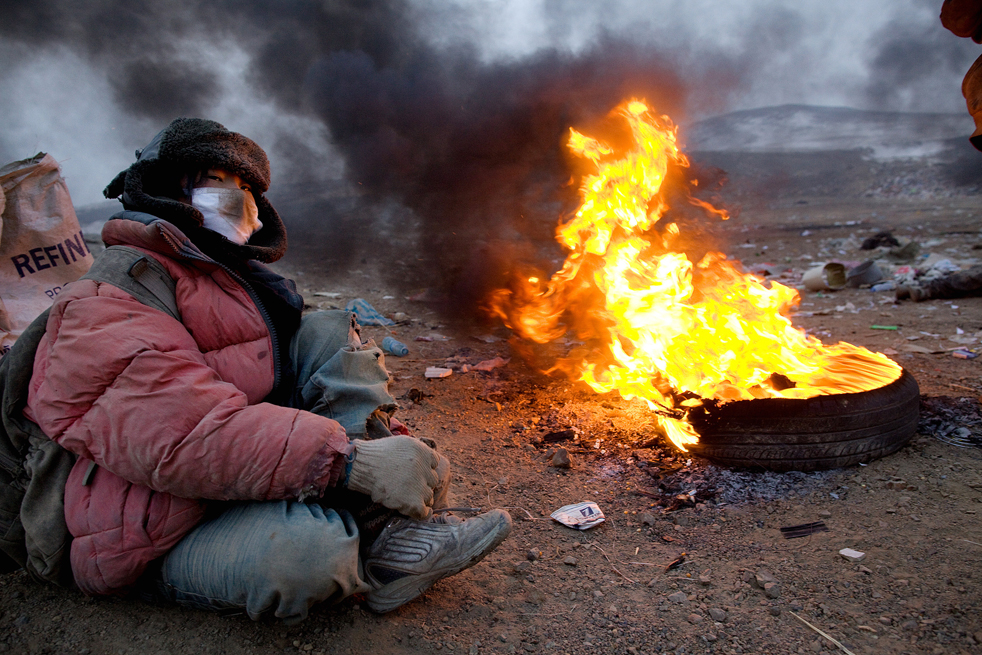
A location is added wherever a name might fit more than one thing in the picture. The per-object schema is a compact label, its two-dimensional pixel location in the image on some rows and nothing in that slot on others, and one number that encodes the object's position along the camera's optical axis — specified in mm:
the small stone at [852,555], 2197
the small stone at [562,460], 3174
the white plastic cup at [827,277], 7477
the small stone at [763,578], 2115
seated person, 1563
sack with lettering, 3611
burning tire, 2689
